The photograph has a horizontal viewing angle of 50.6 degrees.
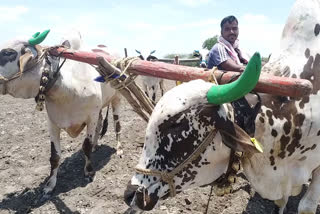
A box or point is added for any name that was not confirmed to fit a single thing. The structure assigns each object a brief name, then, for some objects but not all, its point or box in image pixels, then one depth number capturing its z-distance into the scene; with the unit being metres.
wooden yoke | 1.95
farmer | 3.51
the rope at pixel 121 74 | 2.59
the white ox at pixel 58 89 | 4.21
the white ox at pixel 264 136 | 2.17
